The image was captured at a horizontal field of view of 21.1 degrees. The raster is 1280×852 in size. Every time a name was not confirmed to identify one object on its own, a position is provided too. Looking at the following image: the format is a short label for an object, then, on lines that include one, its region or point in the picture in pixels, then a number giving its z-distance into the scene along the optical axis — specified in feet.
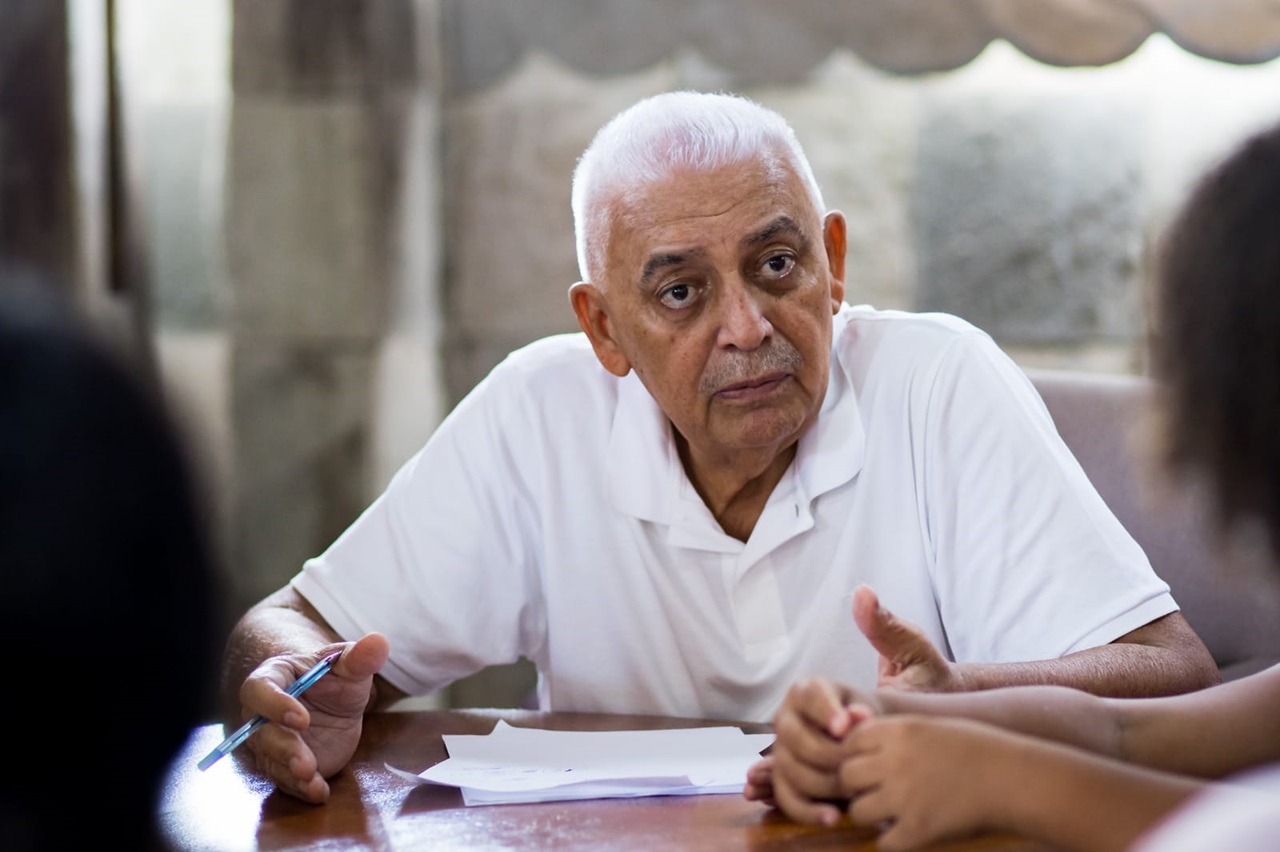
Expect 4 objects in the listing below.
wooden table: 5.89
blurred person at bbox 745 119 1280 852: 5.70
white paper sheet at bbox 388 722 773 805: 6.11
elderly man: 6.77
